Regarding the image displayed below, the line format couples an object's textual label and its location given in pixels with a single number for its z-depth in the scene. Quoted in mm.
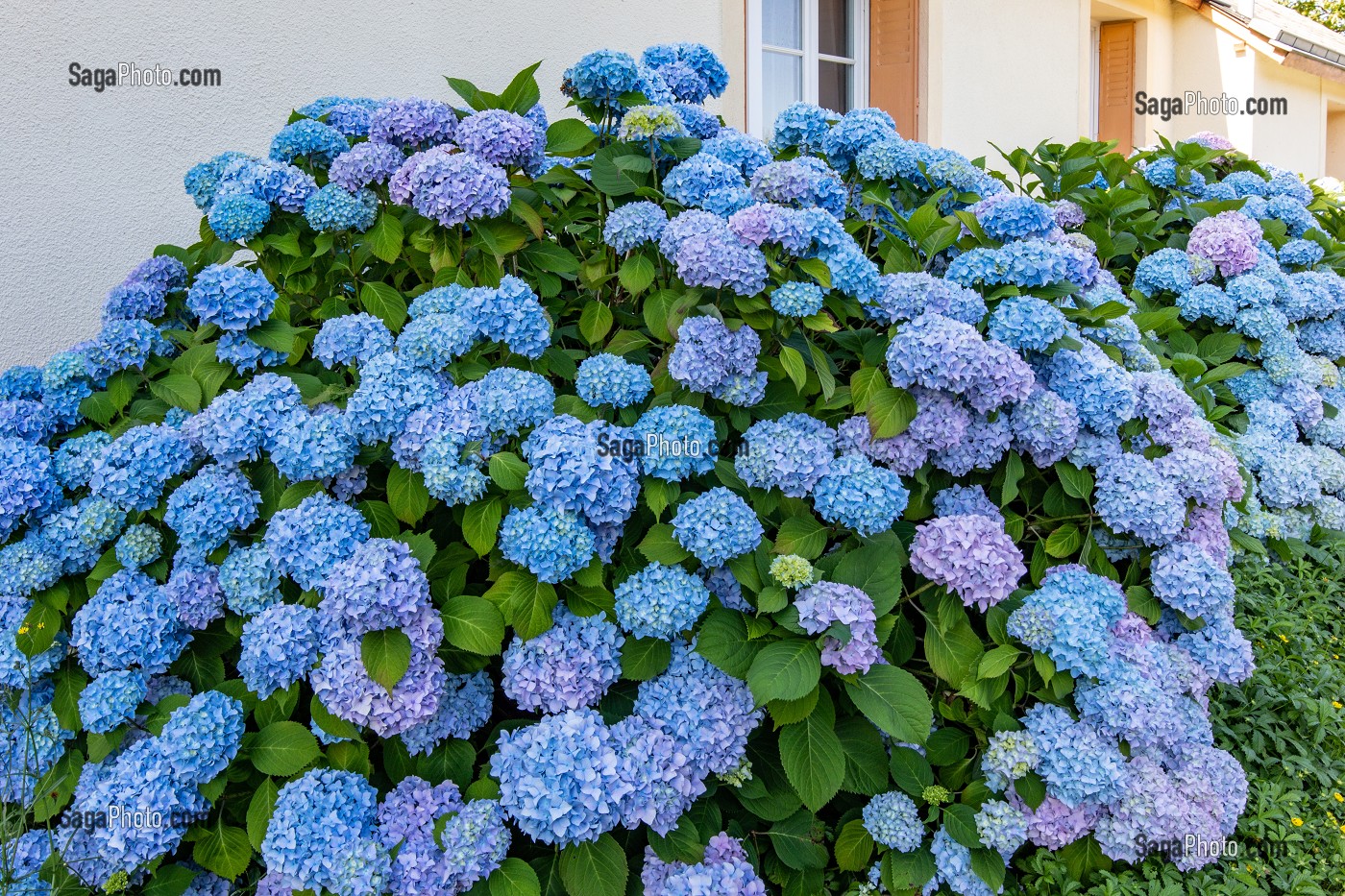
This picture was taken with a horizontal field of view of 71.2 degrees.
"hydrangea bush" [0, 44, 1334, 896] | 1718
